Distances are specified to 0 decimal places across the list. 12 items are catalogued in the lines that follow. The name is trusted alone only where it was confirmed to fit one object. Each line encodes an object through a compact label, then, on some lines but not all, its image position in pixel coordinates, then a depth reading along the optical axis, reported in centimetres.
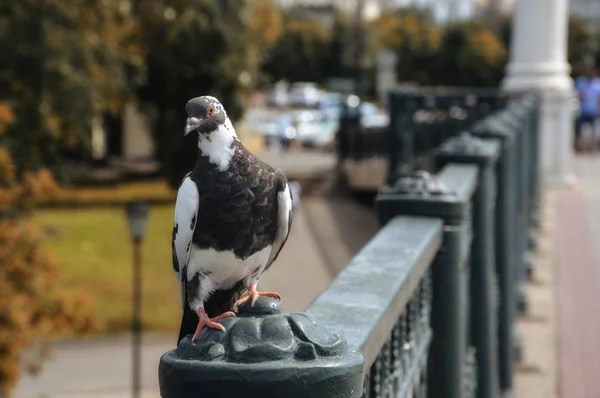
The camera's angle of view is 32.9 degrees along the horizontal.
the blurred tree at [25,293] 1020
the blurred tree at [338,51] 7431
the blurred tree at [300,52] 8019
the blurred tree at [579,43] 6562
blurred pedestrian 2167
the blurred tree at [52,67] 2066
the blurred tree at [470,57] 6900
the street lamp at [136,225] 1387
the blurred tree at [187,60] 3038
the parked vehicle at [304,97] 8068
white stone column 1631
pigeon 205
